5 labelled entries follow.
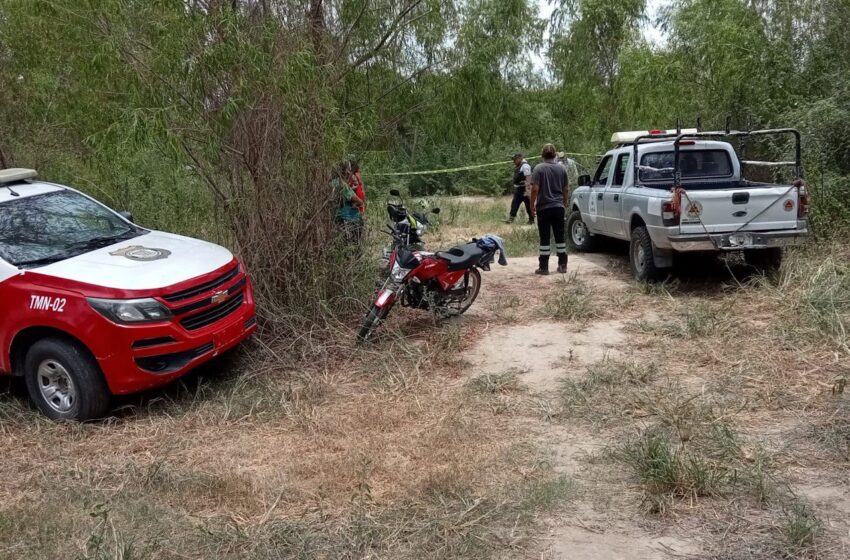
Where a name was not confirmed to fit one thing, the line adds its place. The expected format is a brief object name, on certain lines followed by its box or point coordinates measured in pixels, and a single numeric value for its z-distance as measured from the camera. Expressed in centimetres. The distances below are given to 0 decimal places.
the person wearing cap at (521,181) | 1508
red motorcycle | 680
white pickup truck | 806
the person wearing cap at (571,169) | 1598
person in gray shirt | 935
